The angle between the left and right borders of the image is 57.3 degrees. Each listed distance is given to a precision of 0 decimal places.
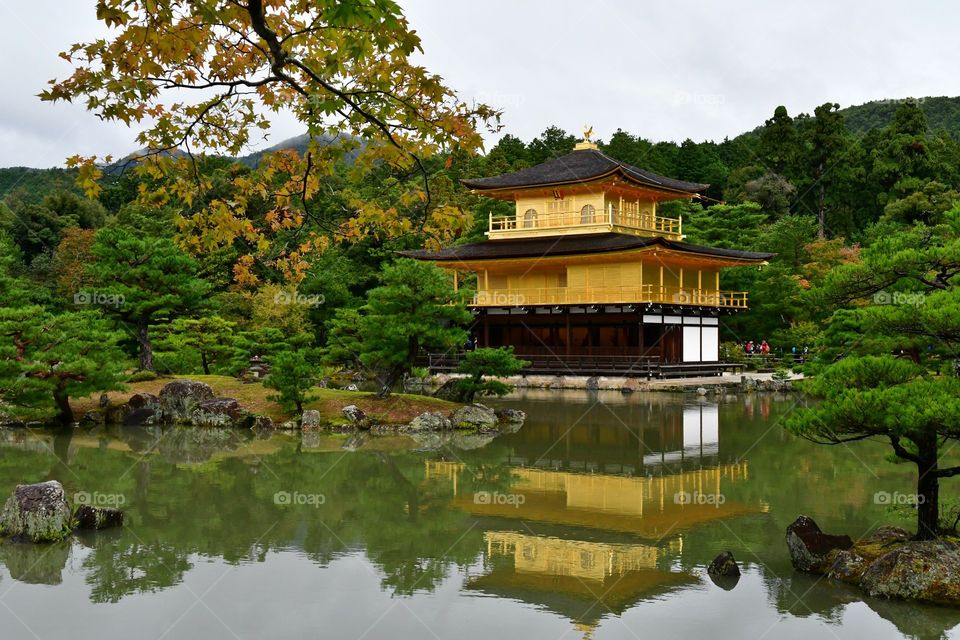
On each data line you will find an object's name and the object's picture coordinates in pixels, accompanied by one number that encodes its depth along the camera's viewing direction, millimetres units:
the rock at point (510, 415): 21406
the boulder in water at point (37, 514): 9992
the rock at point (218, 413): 20844
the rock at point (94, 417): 21131
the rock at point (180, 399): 21422
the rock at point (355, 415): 20406
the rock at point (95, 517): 10664
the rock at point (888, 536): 8812
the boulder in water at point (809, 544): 8703
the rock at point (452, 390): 22152
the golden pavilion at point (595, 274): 33188
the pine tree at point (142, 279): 24234
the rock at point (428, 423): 20156
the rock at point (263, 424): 20406
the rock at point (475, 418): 20292
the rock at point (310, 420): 20250
